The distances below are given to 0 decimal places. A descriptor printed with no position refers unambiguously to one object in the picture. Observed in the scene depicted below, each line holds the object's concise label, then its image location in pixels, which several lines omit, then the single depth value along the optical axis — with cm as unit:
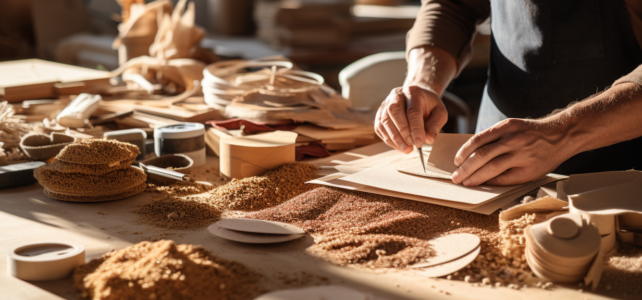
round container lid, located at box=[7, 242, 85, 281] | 106
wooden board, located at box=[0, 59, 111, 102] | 261
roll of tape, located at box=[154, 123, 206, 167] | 185
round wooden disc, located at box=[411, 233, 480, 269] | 114
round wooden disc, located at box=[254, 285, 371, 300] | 96
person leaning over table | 146
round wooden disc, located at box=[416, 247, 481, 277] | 109
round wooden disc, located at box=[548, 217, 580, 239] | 105
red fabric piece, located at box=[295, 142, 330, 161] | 197
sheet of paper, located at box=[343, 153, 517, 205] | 142
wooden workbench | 103
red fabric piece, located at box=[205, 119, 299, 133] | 199
